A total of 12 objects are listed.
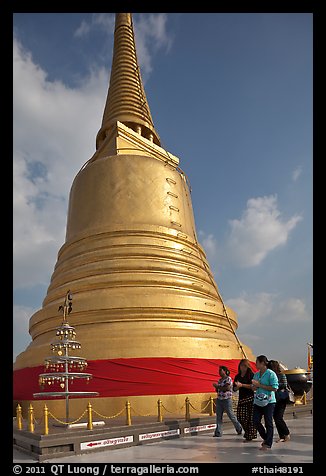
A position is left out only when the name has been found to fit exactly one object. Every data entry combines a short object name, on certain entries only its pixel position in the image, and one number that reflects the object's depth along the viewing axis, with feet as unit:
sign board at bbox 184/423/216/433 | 28.01
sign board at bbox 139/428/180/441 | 25.23
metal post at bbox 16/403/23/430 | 26.28
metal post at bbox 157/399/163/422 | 28.04
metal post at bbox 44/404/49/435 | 22.47
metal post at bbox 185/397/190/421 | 29.46
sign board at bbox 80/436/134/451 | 22.53
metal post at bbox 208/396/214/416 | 32.14
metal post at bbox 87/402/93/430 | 23.73
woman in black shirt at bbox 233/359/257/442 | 23.71
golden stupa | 36.45
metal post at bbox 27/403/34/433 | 24.18
